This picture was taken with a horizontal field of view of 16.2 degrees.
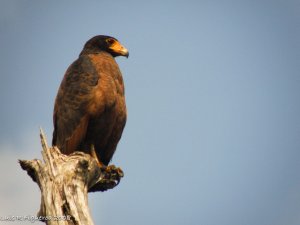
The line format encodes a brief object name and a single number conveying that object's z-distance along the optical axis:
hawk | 16.48
